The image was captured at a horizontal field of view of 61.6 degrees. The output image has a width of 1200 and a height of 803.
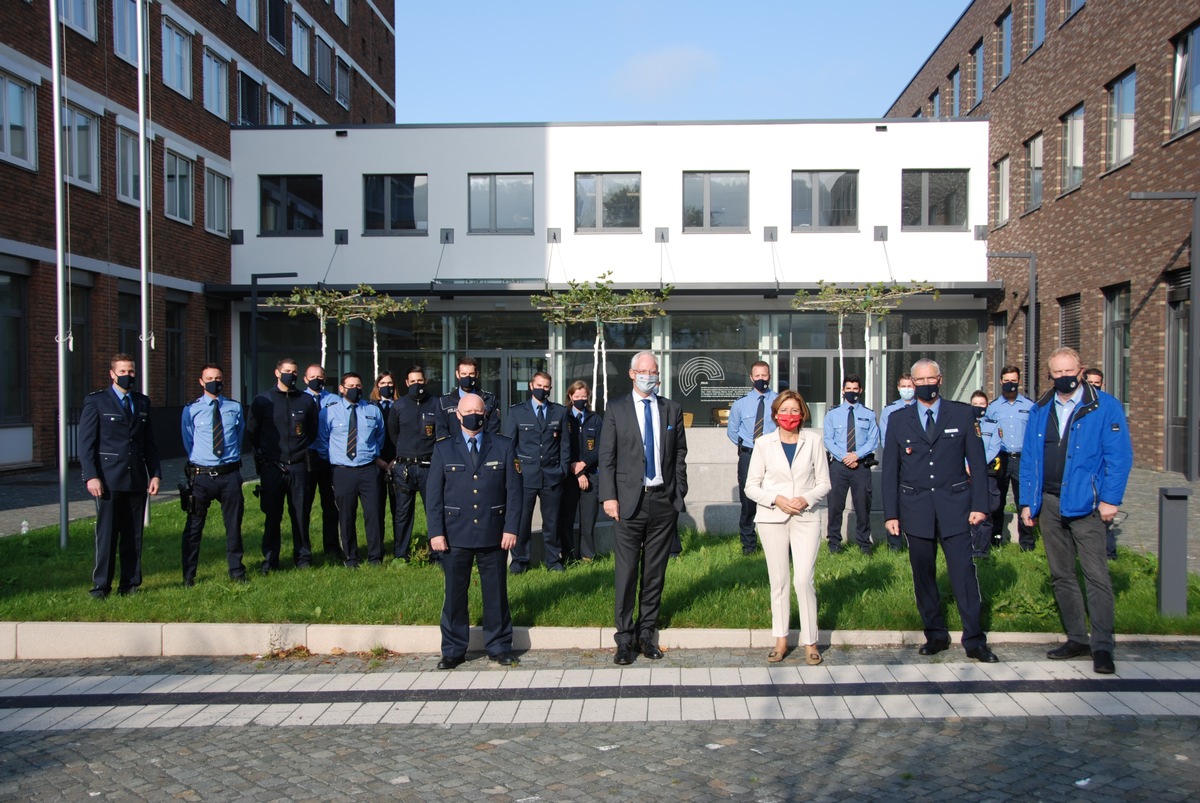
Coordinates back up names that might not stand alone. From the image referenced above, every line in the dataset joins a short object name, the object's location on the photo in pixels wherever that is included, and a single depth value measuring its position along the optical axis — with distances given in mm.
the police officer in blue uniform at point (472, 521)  6941
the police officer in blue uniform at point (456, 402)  9711
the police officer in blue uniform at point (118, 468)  8359
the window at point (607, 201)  26562
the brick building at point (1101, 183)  17109
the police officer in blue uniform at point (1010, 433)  10328
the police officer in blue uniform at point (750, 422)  10352
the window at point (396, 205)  26953
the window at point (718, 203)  26453
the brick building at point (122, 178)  18703
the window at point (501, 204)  26766
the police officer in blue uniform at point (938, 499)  6762
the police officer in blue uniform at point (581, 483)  10000
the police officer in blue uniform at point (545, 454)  9758
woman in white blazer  6848
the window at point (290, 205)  27234
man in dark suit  6922
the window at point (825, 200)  26266
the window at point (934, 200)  26172
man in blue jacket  6426
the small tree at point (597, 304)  23047
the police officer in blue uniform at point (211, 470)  8883
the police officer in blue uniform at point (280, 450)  9570
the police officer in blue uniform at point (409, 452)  9945
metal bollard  7484
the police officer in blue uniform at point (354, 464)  9766
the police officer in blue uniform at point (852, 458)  10344
